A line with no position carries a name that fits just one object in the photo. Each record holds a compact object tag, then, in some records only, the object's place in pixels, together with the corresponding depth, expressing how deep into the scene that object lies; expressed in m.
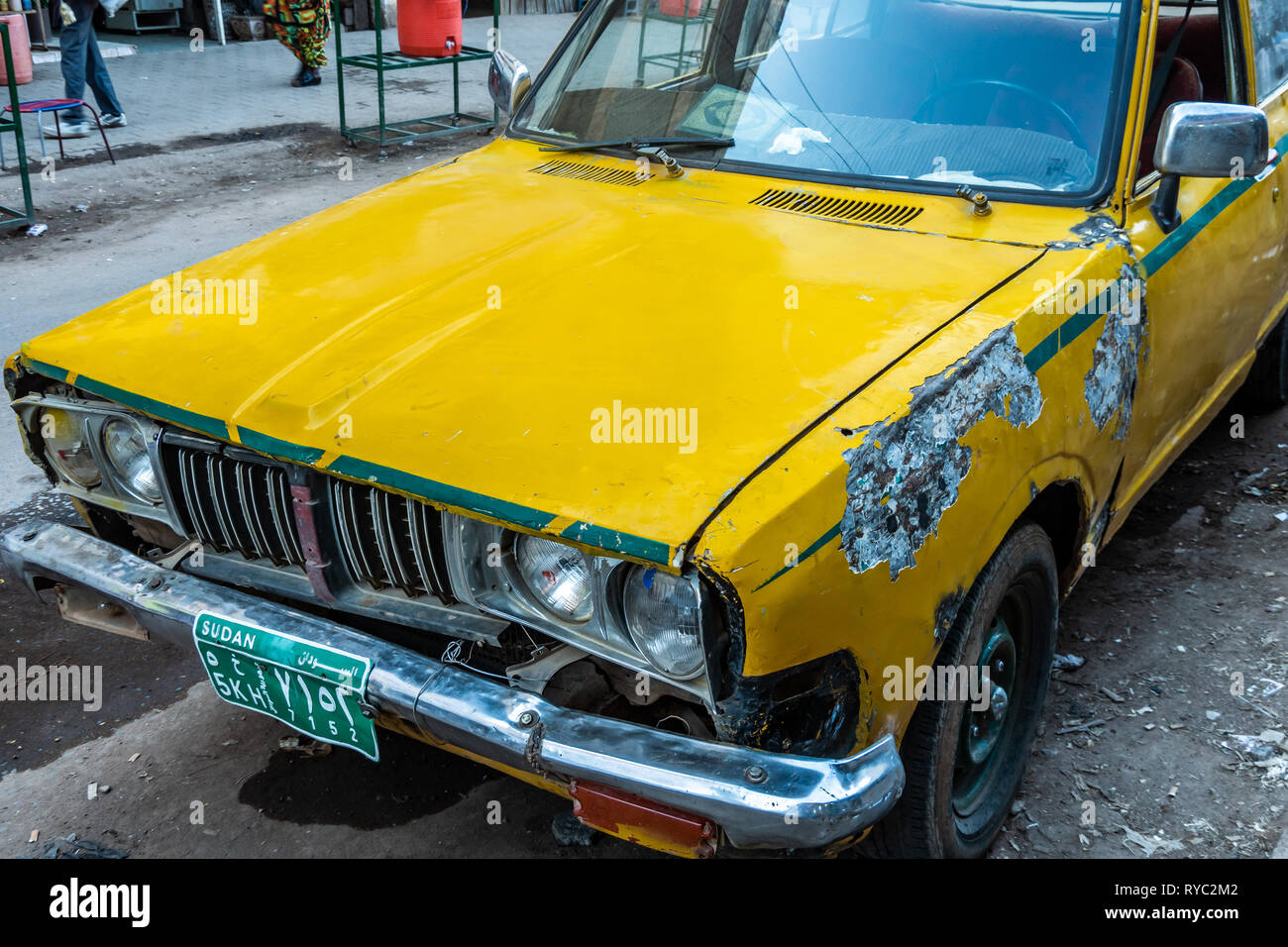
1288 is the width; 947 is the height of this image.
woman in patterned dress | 10.26
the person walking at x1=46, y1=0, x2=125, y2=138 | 8.83
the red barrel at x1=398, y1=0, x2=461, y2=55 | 9.29
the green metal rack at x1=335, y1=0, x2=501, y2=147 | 9.01
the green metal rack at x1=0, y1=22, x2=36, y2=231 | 6.63
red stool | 7.59
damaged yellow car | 1.99
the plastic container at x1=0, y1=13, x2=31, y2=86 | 9.86
